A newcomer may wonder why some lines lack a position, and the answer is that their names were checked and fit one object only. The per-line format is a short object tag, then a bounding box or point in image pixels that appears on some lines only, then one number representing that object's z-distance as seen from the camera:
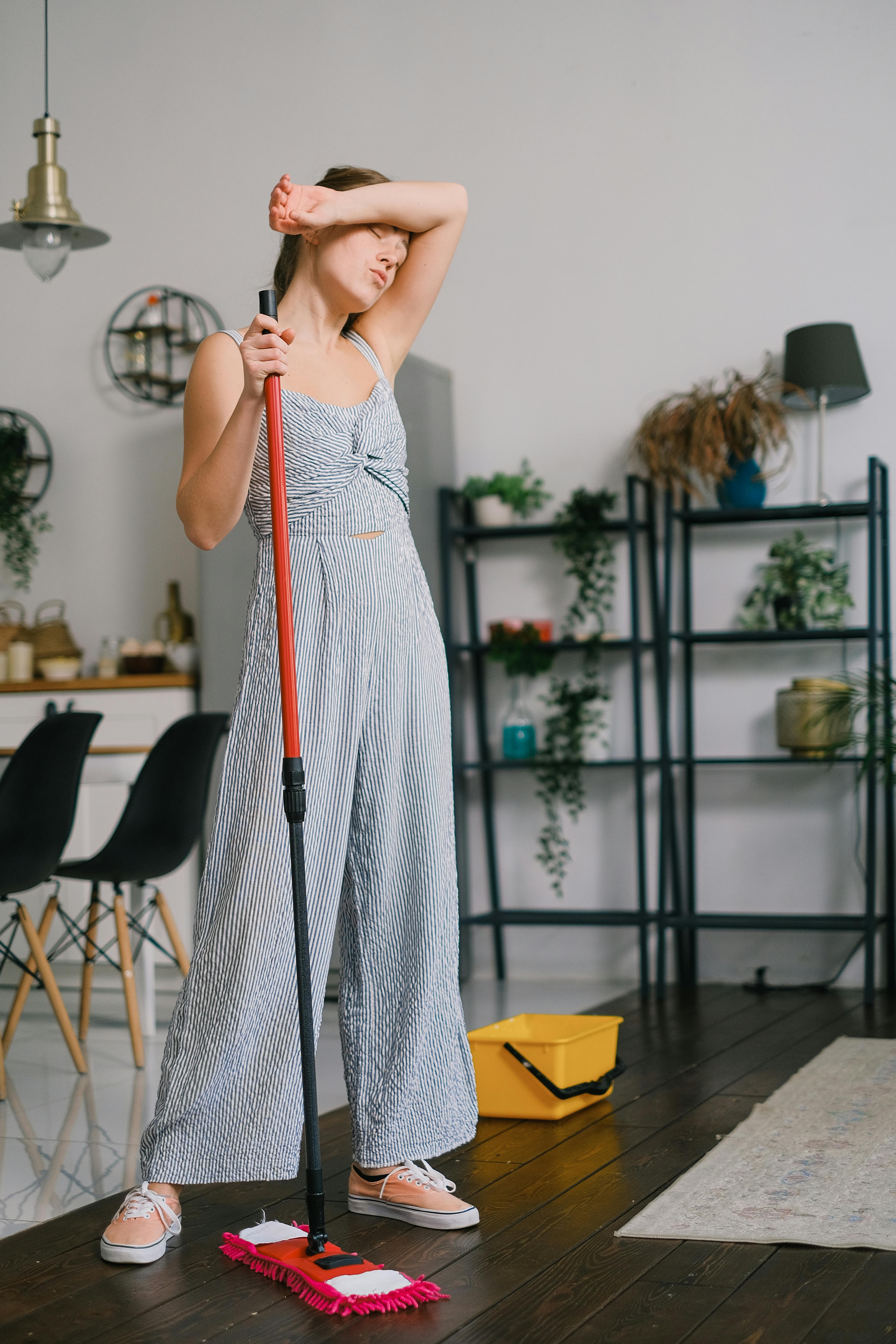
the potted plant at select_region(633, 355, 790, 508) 4.17
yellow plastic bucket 2.69
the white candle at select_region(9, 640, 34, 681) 5.09
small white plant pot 4.62
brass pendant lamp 3.64
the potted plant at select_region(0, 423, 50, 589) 5.35
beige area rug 1.98
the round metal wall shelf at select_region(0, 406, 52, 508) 5.44
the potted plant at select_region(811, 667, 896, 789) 3.91
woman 1.91
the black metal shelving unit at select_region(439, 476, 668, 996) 4.37
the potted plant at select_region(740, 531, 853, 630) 4.21
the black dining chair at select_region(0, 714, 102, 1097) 3.19
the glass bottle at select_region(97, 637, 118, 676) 4.99
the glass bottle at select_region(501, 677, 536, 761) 4.60
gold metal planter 4.09
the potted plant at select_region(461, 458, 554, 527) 4.62
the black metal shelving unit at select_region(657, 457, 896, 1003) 4.02
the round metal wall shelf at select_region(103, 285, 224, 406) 5.21
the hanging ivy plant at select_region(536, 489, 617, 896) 4.53
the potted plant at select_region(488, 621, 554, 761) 4.55
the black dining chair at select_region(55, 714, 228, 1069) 3.40
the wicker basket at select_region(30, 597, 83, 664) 5.10
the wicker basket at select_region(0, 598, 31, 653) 5.23
